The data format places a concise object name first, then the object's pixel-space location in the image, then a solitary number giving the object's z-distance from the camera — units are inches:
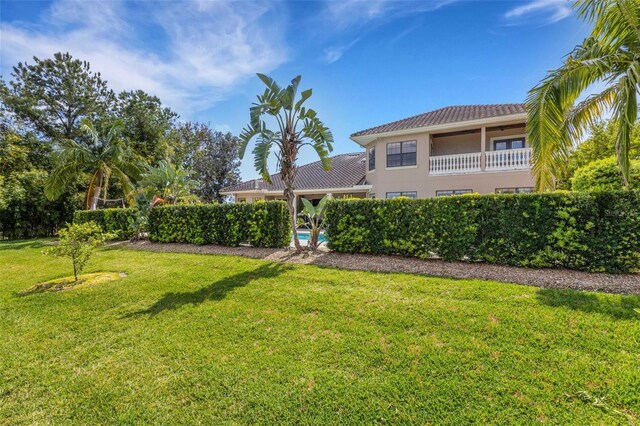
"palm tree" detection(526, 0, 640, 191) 225.5
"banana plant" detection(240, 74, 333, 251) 364.2
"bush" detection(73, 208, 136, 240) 642.6
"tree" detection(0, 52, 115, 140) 1034.1
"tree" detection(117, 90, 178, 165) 1109.1
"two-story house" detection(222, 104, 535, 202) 602.9
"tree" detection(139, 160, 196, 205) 662.4
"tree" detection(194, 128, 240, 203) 1561.3
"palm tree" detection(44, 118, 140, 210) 719.1
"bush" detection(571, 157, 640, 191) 302.7
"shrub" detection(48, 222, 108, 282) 308.7
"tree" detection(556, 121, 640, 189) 807.7
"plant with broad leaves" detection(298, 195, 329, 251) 433.4
